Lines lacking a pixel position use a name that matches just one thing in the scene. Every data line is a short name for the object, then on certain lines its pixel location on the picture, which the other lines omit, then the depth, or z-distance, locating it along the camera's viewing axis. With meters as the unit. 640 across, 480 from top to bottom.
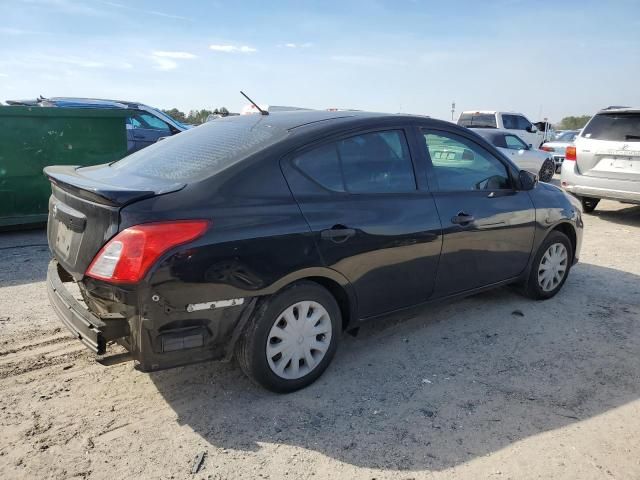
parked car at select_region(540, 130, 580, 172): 16.77
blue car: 11.62
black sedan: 2.70
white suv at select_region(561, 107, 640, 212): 7.98
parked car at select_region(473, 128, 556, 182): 13.91
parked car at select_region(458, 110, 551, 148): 17.50
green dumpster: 6.85
